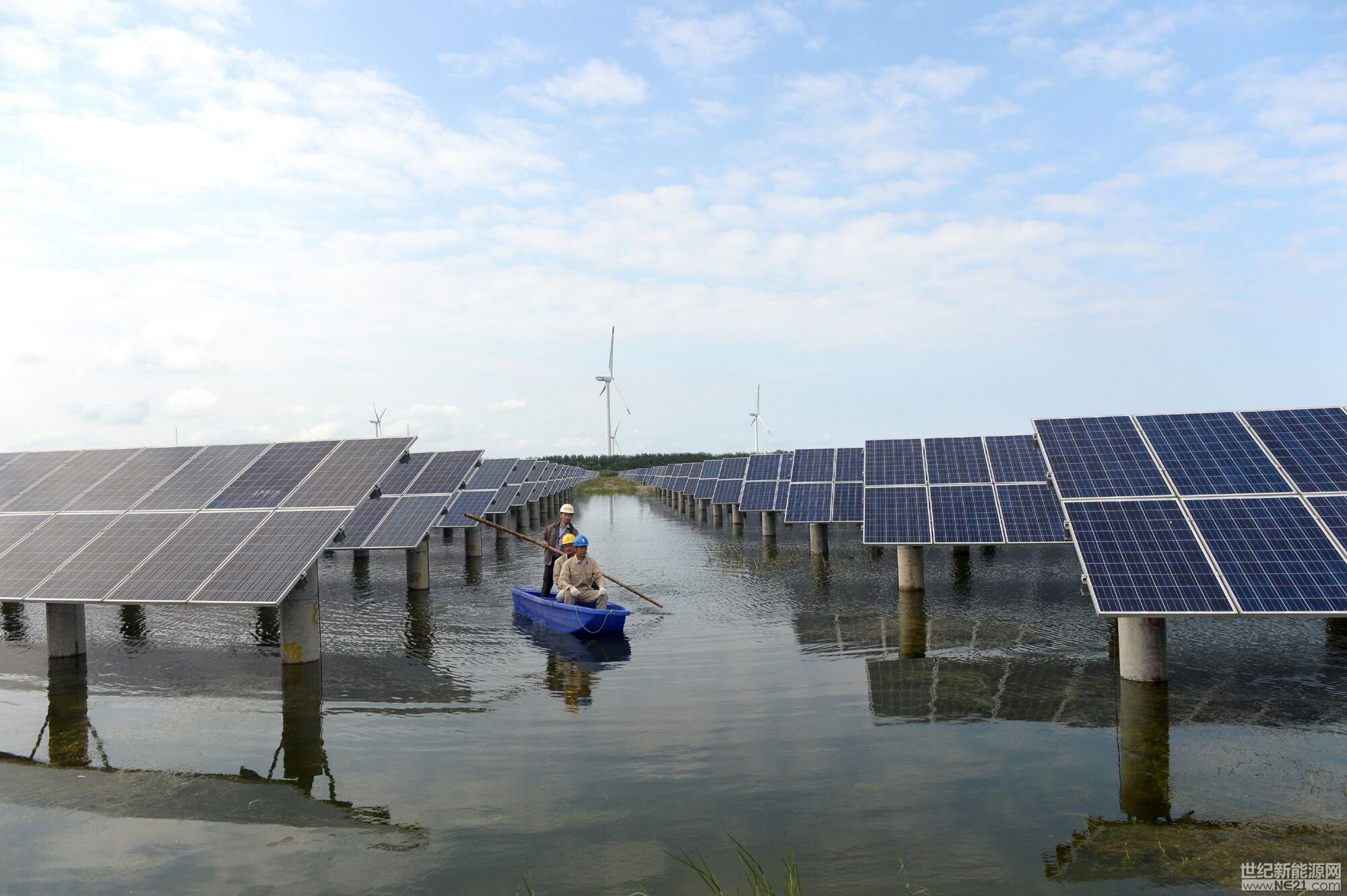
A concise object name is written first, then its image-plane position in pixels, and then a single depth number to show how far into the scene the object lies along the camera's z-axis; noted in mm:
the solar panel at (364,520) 25266
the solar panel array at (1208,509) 11977
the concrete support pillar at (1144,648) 12680
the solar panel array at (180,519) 14578
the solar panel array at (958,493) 21328
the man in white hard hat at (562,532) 20056
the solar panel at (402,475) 30016
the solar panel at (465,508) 36156
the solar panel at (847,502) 30781
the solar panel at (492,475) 40219
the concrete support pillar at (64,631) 16125
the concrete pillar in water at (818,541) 32125
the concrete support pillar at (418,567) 24875
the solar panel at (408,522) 24047
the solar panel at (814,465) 35562
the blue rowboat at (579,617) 17453
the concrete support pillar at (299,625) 15312
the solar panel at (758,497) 40750
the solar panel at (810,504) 31500
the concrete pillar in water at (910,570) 22484
